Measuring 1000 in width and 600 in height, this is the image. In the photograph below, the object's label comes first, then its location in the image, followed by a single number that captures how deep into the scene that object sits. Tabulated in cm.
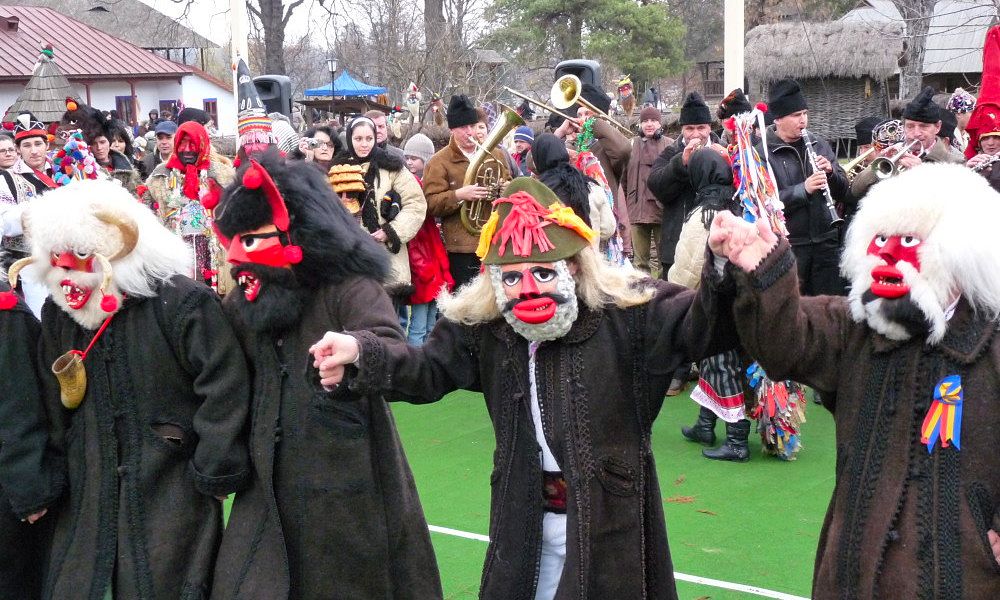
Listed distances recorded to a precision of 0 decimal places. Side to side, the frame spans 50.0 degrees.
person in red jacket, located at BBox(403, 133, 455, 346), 858
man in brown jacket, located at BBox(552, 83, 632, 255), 897
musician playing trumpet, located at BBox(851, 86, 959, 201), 675
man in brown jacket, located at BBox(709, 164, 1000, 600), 286
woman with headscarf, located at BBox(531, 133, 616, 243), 621
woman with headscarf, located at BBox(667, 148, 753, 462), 596
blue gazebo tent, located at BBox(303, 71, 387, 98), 2773
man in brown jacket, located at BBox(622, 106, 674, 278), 895
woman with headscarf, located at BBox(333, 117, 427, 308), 812
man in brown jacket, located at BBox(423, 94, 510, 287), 852
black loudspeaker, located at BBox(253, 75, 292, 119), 1208
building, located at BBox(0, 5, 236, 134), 3759
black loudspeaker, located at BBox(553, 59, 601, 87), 1063
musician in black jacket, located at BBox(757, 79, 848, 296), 689
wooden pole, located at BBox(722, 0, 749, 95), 661
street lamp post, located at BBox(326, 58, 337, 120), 2108
